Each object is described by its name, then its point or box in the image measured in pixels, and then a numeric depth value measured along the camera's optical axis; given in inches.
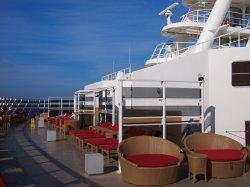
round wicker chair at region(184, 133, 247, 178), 216.6
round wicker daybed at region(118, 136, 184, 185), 198.3
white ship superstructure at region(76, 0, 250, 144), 278.8
